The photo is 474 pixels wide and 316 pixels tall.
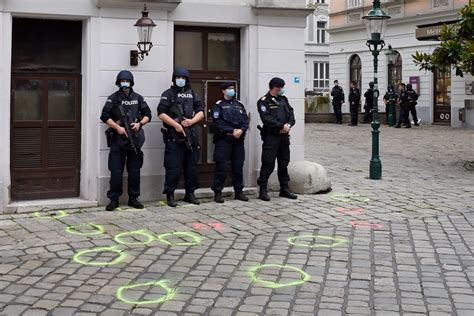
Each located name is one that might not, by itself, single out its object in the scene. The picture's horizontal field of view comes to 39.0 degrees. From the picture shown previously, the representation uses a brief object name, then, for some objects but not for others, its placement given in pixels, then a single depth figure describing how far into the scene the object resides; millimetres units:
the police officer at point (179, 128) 9469
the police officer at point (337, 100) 29312
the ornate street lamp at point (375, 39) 12391
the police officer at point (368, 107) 28873
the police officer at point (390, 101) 27531
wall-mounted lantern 9289
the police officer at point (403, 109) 26672
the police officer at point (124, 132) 9156
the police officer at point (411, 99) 26688
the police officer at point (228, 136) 9797
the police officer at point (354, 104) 27661
